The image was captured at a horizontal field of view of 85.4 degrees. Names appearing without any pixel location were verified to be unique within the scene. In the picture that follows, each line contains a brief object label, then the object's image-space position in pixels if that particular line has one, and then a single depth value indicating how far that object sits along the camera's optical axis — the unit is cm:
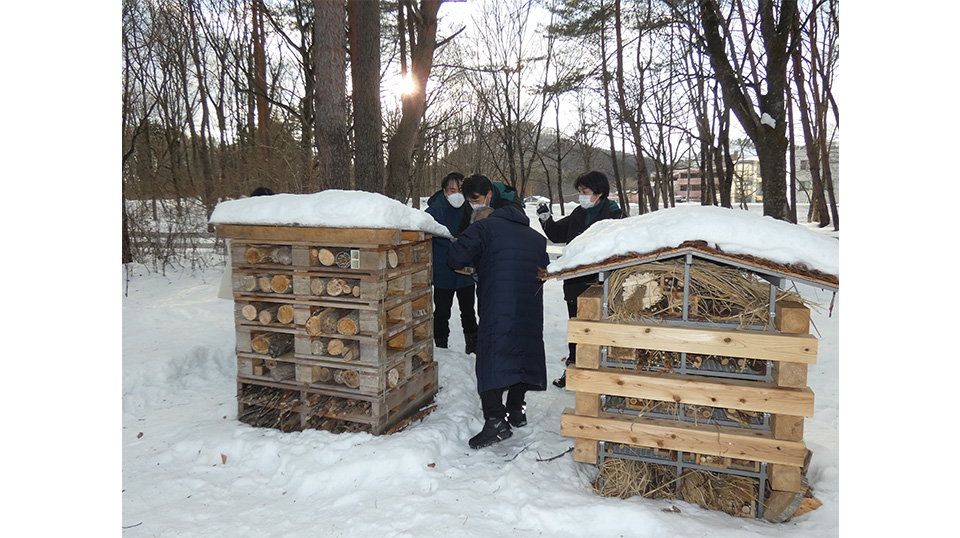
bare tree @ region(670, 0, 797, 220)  877
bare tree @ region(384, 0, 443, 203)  841
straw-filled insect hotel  310
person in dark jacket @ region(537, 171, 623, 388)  532
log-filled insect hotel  403
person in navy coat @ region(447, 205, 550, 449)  412
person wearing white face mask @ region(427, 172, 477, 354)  581
